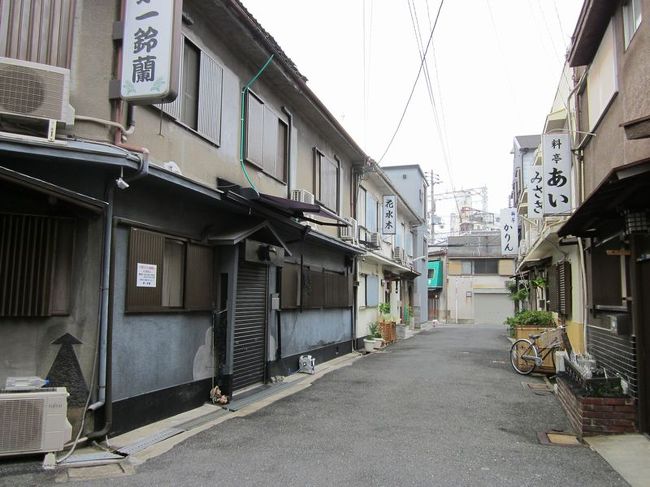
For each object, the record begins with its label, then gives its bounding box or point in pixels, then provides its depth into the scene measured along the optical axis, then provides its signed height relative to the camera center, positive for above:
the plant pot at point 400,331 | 23.43 -1.58
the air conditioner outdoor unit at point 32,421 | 5.27 -1.34
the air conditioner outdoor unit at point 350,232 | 15.52 +1.93
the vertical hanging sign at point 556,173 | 10.35 +2.50
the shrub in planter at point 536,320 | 12.71 -0.53
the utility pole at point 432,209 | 39.02 +6.62
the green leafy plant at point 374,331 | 18.82 -1.28
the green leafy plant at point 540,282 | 16.03 +0.50
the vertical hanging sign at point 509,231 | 24.84 +3.19
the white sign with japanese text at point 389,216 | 20.97 +3.22
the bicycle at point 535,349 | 11.80 -1.17
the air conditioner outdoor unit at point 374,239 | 18.06 +1.97
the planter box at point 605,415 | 6.57 -1.46
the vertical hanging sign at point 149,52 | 6.09 +2.84
